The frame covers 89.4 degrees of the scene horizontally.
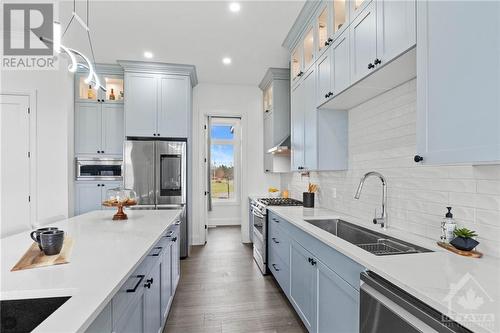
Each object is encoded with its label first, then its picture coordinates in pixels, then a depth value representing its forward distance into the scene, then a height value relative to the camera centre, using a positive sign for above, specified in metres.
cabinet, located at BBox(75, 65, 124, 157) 4.12 +0.81
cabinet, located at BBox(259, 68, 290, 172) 4.23 +0.92
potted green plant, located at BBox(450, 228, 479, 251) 1.28 -0.38
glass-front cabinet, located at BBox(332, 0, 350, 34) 2.11 +1.31
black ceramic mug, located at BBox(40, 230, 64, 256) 1.19 -0.35
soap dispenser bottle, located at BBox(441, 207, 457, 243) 1.40 -0.34
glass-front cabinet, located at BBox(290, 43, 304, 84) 3.06 +1.31
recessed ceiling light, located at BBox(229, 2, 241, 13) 2.60 +1.68
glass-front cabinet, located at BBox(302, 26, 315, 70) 2.71 +1.34
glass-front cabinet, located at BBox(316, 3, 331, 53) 2.31 +1.35
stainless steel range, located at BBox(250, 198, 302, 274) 3.38 -0.82
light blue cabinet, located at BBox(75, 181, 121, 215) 4.06 -0.45
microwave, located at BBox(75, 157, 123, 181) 4.08 -0.02
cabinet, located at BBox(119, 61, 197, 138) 4.00 +1.09
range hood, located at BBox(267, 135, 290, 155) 3.62 +0.28
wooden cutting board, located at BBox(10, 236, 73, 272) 1.10 -0.42
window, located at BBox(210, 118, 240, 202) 6.71 +0.16
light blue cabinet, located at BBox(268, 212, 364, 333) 1.43 -0.83
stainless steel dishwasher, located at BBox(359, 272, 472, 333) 0.87 -0.57
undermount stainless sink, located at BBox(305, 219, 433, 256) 1.62 -0.54
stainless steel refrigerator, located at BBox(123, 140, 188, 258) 3.86 -0.09
